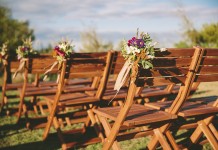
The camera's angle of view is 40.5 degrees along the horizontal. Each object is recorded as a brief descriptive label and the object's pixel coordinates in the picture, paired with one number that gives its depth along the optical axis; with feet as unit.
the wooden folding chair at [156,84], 9.22
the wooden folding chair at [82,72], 13.42
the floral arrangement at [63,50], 13.07
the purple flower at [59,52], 13.00
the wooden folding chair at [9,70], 20.15
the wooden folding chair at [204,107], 10.48
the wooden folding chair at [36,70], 17.34
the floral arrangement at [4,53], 20.08
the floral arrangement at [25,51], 17.69
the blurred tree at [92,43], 59.89
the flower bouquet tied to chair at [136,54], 8.86
